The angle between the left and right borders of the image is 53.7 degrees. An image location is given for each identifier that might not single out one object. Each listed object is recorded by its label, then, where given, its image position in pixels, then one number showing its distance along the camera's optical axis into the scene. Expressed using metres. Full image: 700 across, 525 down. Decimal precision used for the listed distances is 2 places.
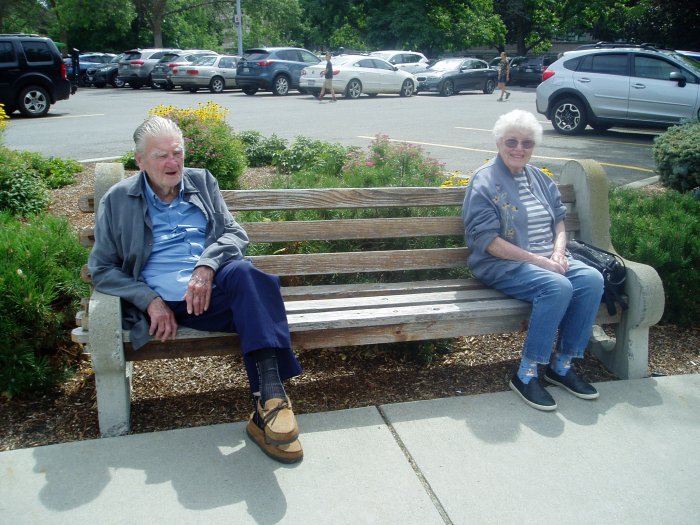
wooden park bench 3.14
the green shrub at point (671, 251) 4.40
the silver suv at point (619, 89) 12.31
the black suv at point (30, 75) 15.33
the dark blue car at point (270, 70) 23.33
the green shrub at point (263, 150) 8.27
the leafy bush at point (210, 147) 6.70
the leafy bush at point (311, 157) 6.74
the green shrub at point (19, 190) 5.94
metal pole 35.94
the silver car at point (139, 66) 28.14
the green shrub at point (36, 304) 3.44
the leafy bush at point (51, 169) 6.91
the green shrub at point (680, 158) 6.68
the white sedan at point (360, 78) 22.16
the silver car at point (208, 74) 24.72
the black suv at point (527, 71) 33.69
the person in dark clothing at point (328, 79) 20.91
